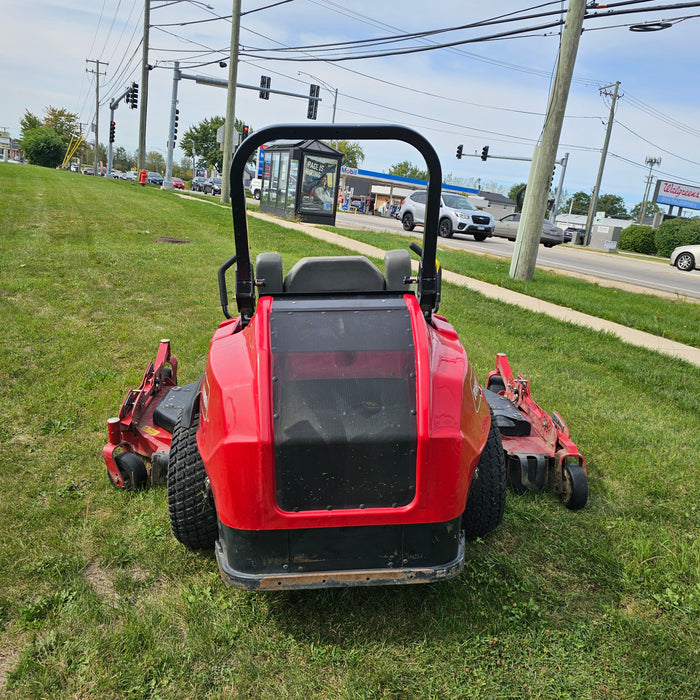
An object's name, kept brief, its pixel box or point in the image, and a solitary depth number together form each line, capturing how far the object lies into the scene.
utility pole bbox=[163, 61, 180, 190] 35.72
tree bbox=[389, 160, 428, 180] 98.38
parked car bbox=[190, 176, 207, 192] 52.14
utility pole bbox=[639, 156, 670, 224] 72.03
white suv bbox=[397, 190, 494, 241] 22.31
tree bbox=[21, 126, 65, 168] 69.94
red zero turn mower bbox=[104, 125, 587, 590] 2.11
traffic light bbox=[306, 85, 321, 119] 30.62
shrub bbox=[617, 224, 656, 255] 35.44
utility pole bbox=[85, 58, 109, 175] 77.38
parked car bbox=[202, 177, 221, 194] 47.09
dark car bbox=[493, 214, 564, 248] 25.20
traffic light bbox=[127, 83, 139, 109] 38.88
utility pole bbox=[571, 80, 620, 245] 39.56
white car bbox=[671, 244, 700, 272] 20.75
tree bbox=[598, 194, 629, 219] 119.56
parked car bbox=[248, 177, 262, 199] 41.66
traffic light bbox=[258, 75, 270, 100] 29.49
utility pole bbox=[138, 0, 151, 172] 38.97
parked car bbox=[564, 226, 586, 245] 41.06
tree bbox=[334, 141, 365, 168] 87.00
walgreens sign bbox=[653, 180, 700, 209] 52.31
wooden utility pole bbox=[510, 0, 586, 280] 10.44
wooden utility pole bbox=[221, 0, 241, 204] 24.16
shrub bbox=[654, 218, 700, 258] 30.23
